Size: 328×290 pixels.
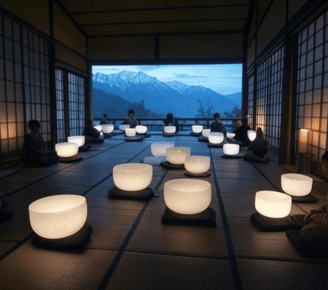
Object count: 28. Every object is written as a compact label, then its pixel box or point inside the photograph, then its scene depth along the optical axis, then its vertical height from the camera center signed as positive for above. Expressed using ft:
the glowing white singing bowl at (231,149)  16.18 -1.88
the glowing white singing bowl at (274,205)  6.48 -1.99
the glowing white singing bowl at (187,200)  6.48 -1.89
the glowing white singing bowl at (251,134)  19.44 -1.28
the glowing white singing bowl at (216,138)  20.78 -1.64
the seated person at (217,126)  24.40 -0.94
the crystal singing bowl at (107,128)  27.73 -1.33
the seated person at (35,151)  13.34 -1.71
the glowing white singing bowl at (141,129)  28.25 -1.43
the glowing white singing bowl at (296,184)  8.24 -1.94
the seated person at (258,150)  14.78 -1.78
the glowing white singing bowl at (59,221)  5.37 -1.99
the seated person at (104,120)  33.30 -0.74
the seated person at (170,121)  29.47 -0.70
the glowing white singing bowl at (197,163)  11.32 -1.89
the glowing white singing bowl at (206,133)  24.47 -1.53
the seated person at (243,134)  20.23 -1.32
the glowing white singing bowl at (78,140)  18.02 -1.59
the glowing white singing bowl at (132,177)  8.33 -1.80
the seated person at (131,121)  29.30 -0.69
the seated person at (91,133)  21.61 -1.40
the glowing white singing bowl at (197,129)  28.89 -1.43
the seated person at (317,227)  5.03 -2.00
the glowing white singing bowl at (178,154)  12.69 -1.69
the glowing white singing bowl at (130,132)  26.30 -1.59
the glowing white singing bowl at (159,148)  15.23 -1.75
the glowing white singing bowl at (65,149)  14.76 -1.76
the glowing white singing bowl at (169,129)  28.54 -1.42
